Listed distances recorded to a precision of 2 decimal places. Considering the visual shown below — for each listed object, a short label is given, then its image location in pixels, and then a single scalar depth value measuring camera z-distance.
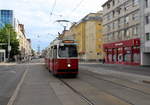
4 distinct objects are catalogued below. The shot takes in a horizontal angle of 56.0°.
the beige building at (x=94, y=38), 45.47
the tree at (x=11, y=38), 40.25
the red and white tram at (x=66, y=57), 10.34
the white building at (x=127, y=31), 25.29
